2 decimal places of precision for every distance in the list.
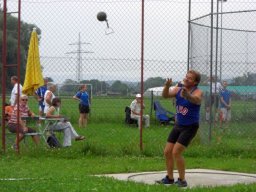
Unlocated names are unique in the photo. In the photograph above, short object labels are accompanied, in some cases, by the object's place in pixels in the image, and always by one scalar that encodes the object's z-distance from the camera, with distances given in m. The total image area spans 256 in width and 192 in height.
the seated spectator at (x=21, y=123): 13.40
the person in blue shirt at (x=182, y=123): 9.23
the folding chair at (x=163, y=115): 23.01
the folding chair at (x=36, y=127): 13.87
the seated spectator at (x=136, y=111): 21.55
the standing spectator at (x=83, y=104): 21.71
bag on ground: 14.18
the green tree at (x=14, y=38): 15.63
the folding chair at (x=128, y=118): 22.58
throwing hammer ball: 13.52
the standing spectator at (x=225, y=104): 15.04
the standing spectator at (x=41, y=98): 19.27
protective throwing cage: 13.88
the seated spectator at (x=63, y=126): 14.55
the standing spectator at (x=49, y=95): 16.67
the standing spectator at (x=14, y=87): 15.81
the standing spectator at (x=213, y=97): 14.27
